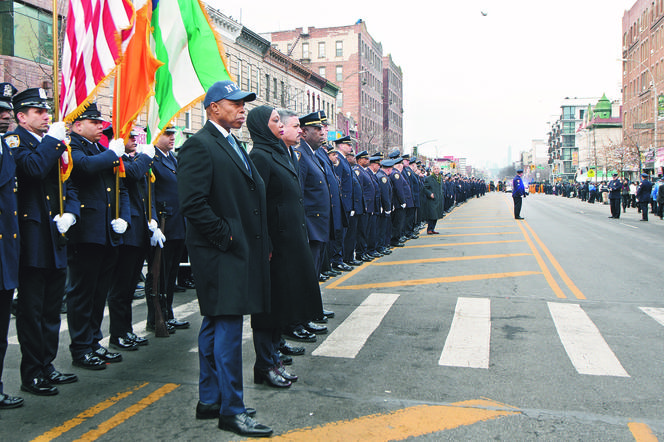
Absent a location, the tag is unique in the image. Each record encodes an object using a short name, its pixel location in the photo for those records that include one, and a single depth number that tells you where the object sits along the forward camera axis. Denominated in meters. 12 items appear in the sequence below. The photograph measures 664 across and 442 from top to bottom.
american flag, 5.91
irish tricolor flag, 7.04
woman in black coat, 4.83
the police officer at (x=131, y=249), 5.98
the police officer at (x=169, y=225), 6.79
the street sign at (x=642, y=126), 43.78
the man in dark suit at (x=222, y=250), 3.90
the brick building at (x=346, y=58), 82.25
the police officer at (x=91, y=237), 5.33
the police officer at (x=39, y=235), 4.63
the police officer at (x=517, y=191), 25.44
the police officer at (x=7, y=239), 4.34
